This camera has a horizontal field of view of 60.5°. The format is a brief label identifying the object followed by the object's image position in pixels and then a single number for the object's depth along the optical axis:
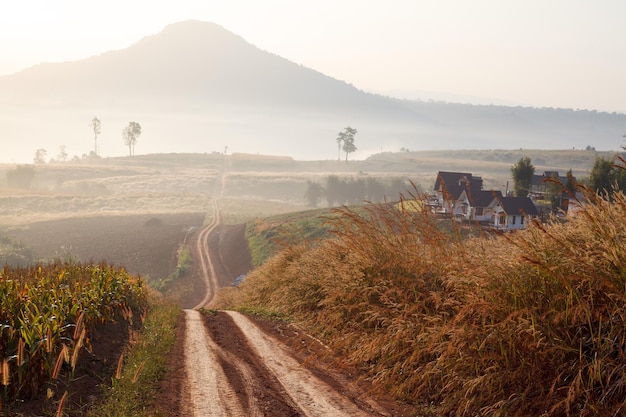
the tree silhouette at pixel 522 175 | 68.69
